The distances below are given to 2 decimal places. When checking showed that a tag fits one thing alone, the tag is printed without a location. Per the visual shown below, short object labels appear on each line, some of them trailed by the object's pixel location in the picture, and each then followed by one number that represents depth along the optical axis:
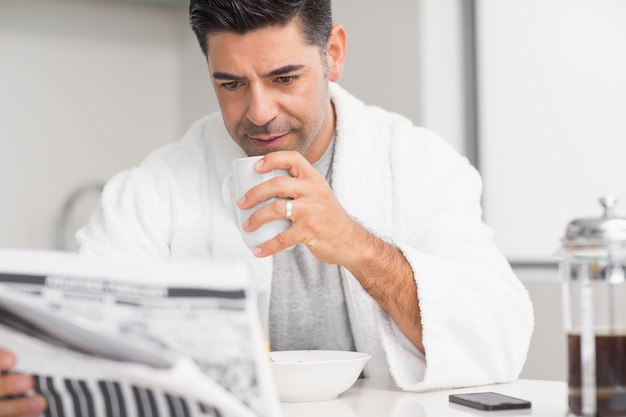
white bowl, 1.66
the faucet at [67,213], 3.93
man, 1.82
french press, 1.45
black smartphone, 1.59
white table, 1.60
